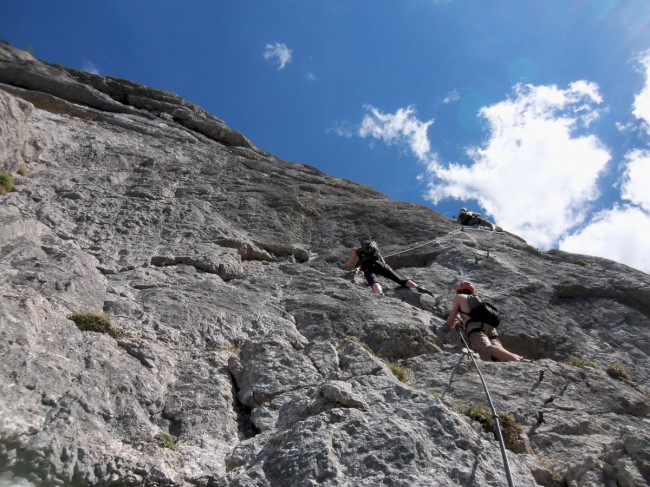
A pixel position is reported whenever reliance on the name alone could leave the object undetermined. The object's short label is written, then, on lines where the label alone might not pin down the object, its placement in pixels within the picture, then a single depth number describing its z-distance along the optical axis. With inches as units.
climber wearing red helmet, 364.5
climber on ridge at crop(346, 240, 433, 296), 467.5
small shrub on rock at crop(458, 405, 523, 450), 254.5
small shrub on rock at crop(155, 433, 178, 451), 224.7
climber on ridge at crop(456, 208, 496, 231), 685.3
